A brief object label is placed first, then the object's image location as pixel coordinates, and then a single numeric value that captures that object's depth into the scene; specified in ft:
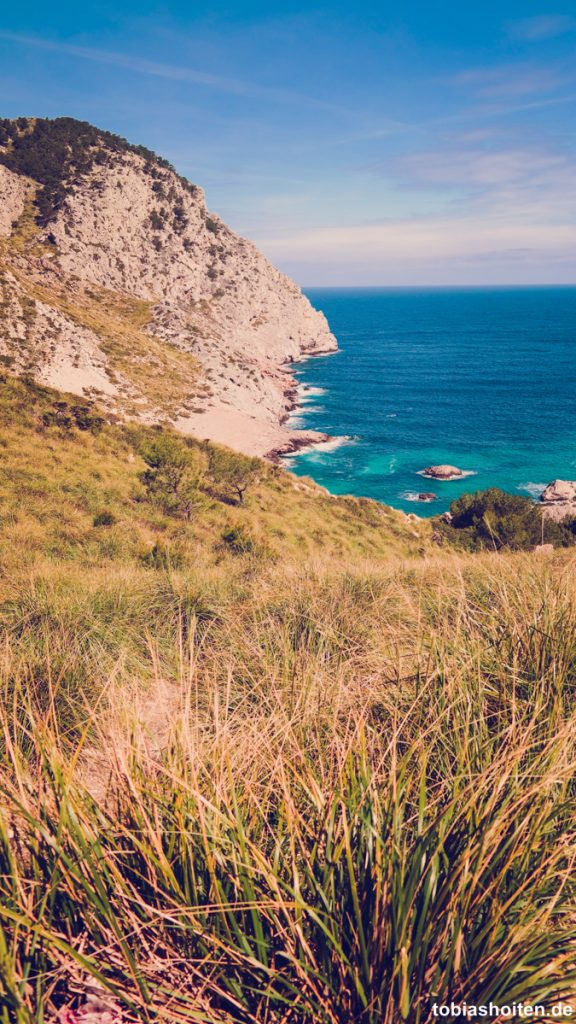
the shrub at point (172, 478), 66.68
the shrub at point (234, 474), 88.33
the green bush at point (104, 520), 52.82
